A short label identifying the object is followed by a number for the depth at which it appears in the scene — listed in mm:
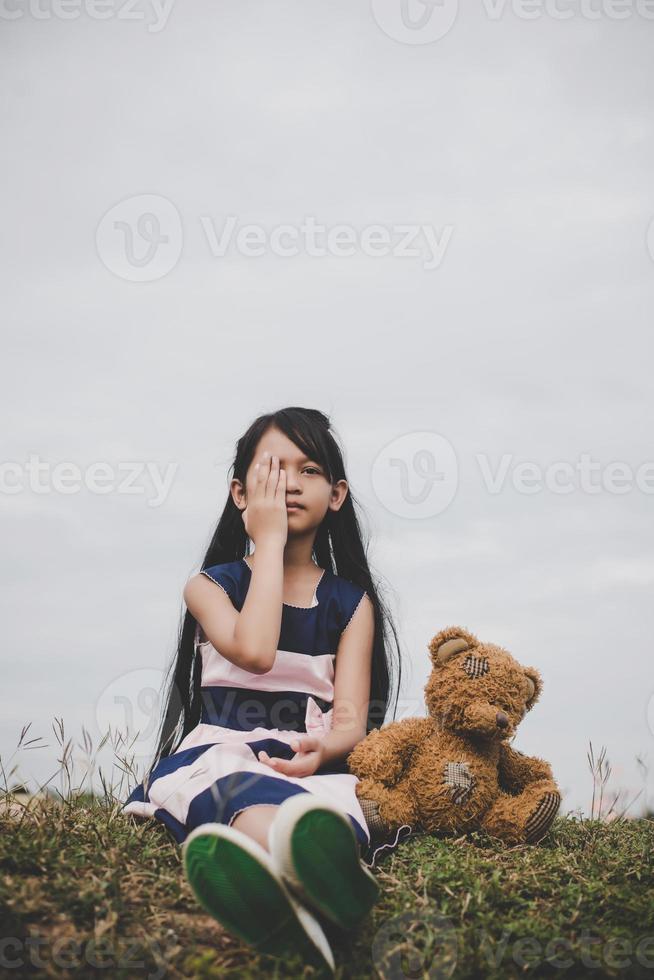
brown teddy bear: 3176
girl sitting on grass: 2152
